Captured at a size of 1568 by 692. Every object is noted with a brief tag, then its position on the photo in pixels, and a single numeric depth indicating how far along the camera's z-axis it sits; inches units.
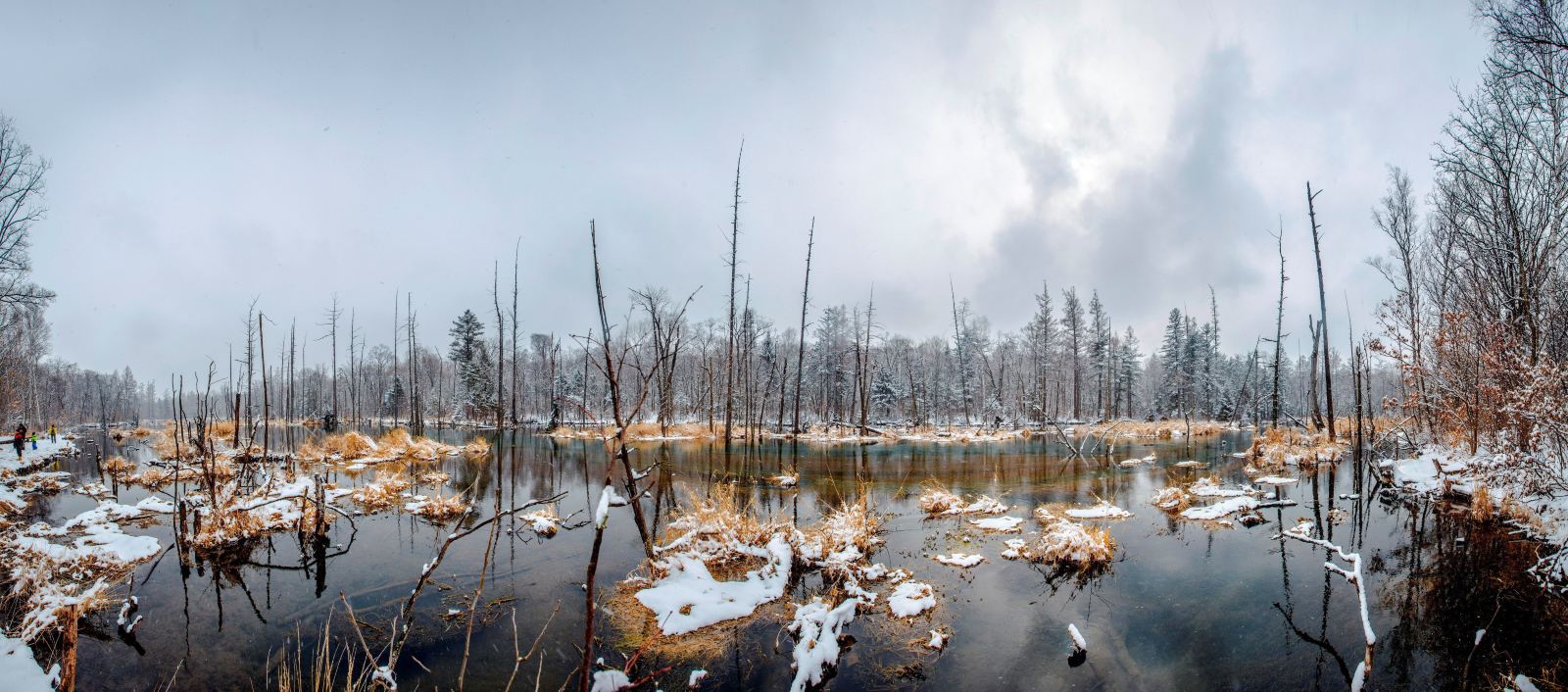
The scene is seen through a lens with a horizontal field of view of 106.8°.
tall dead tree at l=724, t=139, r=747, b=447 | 924.6
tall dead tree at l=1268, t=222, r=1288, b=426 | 1026.4
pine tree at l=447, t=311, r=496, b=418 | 1830.7
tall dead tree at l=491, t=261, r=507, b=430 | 1222.0
